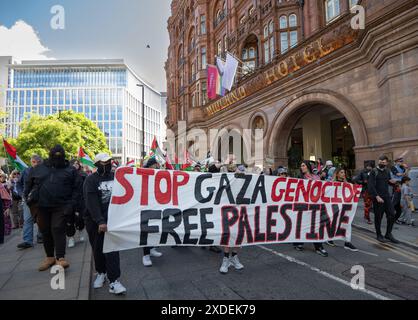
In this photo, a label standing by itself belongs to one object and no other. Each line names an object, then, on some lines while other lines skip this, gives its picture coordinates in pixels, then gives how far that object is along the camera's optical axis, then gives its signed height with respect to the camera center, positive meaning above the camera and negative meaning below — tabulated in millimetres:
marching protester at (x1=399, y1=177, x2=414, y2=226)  7998 -1071
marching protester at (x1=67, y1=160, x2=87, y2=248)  5191 -1141
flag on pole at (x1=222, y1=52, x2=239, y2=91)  18812 +7056
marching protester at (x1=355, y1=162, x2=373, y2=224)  8434 -808
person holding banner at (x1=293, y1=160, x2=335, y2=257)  5300 -1540
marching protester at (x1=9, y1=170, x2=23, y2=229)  8711 -1235
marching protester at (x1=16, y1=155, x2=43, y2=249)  5984 -1230
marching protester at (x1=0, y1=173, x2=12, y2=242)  4645 -819
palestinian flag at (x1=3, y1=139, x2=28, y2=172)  6574 +426
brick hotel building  9789 +4923
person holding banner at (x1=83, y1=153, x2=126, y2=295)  3664 -612
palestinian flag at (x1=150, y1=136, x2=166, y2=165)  11437 +846
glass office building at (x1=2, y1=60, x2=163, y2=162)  85688 +25919
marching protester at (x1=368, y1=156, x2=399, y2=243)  6266 -673
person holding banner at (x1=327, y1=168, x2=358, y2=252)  5680 -1633
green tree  30422 +4293
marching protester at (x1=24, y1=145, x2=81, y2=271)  4391 -418
